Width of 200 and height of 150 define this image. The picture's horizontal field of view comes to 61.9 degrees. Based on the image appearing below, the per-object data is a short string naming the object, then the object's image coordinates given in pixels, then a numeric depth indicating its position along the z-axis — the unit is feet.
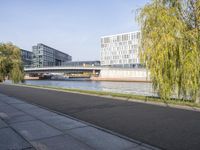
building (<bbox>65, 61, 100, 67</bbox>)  355.81
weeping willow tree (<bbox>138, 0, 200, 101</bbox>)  32.38
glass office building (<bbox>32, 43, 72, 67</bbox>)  380.99
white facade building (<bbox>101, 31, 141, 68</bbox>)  285.06
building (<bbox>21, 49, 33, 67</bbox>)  378.58
